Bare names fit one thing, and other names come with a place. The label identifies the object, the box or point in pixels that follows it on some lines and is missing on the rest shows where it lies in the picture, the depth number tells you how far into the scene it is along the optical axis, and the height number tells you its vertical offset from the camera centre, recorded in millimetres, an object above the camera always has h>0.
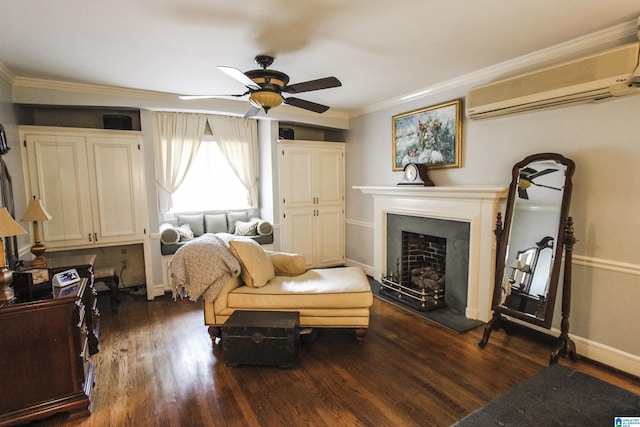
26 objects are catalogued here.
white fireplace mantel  3152 -364
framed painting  3516 +520
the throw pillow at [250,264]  2900 -716
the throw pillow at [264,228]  4652 -629
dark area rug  1321 -971
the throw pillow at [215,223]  4664 -549
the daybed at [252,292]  2764 -935
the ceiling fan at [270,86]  2396 +731
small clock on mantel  3804 +71
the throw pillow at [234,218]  4828 -501
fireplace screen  3707 -1162
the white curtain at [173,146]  4398 +536
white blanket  2725 -718
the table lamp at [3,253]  1957 -379
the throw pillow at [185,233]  4254 -621
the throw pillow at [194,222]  4555 -508
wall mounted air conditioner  2199 +718
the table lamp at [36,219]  2475 -246
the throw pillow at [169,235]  4070 -621
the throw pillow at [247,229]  4691 -641
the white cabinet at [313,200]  4852 -264
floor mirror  2537 -556
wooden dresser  1852 -1008
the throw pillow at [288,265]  3340 -828
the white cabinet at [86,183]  3477 +48
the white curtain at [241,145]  4777 +580
